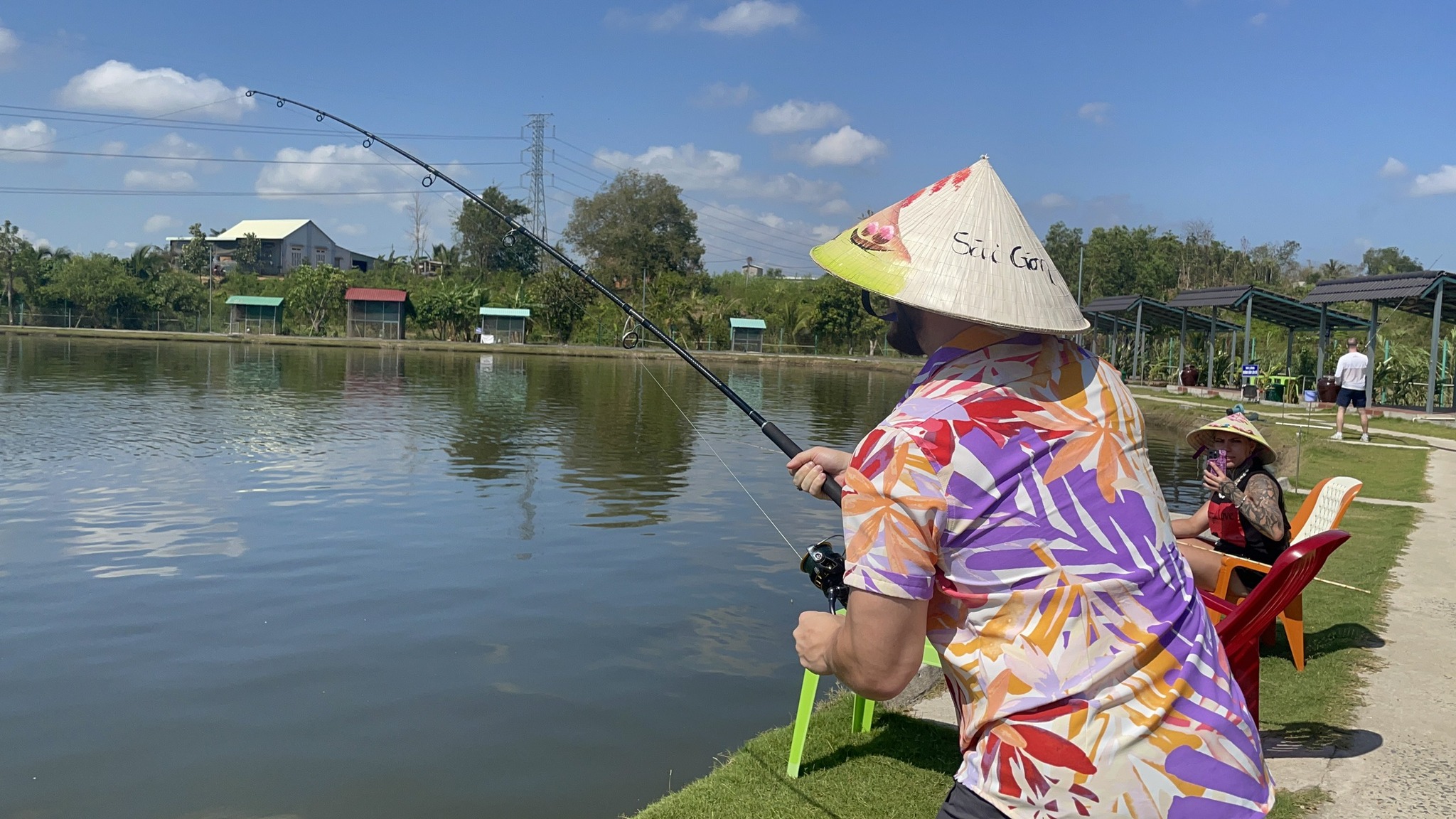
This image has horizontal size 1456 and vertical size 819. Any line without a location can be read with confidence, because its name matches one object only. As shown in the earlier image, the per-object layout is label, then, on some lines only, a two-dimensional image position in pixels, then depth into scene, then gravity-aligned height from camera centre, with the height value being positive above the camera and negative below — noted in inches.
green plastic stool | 183.8 -63.7
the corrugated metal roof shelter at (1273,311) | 1147.9 +60.0
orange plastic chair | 230.8 -36.7
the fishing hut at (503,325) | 2760.8 +27.1
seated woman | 236.5 -31.9
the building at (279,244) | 4092.0 +318.6
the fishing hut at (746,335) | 2768.2 +25.6
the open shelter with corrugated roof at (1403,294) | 874.1 +63.7
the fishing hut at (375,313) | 2847.0 +47.9
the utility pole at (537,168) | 3329.2 +522.0
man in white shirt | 772.0 -4.5
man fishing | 70.4 -16.1
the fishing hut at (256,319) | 2933.1 +19.8
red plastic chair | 169.3 -39.9
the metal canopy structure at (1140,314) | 1401.3 +62.2
